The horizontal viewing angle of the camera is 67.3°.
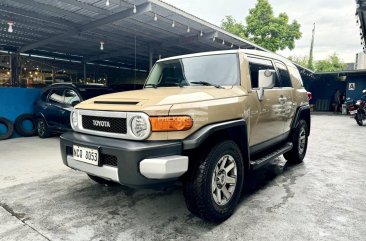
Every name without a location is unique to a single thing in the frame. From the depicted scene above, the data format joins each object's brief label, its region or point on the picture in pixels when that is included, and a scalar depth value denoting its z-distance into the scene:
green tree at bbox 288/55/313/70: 60.12
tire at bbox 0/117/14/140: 7.73
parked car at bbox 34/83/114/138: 7.23
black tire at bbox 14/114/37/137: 8.09
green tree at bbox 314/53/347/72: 53.94
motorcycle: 11.87
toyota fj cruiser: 2.40
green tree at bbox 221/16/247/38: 34.44
